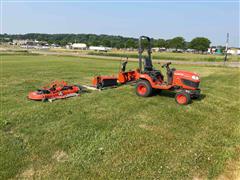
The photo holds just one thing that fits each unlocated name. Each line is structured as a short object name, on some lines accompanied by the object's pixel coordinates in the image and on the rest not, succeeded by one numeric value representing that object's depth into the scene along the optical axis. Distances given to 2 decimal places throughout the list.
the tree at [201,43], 82.85
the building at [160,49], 96.92
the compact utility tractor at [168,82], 6.41
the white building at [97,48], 89.59
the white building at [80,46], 106.96
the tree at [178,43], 91.25
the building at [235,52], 85.55
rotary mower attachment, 6.69
